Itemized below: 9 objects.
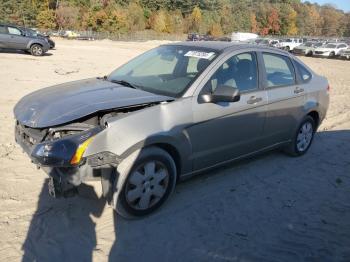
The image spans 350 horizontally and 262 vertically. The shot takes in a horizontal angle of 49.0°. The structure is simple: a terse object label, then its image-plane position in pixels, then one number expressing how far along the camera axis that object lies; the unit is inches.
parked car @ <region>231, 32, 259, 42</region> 2260.6
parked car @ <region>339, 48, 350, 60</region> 1396.4
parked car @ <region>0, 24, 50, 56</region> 812.6
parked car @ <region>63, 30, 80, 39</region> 2365.9
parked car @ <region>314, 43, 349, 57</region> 1455.5
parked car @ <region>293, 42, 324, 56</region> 1512.1
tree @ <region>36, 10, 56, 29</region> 3090.6
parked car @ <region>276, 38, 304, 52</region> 1769.2
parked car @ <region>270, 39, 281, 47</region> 1786.4
